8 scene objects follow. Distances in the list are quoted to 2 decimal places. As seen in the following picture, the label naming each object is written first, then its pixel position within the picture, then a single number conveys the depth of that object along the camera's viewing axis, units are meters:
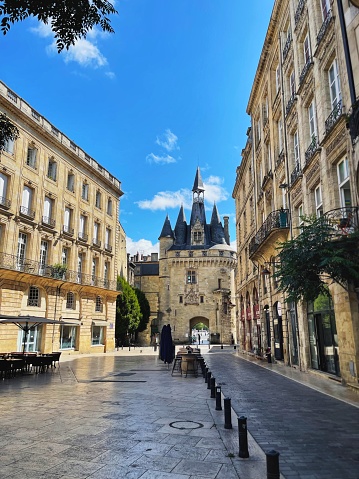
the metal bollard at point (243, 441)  4.81
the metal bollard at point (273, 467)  3.46
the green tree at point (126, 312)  40.75
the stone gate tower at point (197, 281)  54.97
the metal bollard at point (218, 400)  7.78
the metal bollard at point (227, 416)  6.22
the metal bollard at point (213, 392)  9.27
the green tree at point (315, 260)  8.62
